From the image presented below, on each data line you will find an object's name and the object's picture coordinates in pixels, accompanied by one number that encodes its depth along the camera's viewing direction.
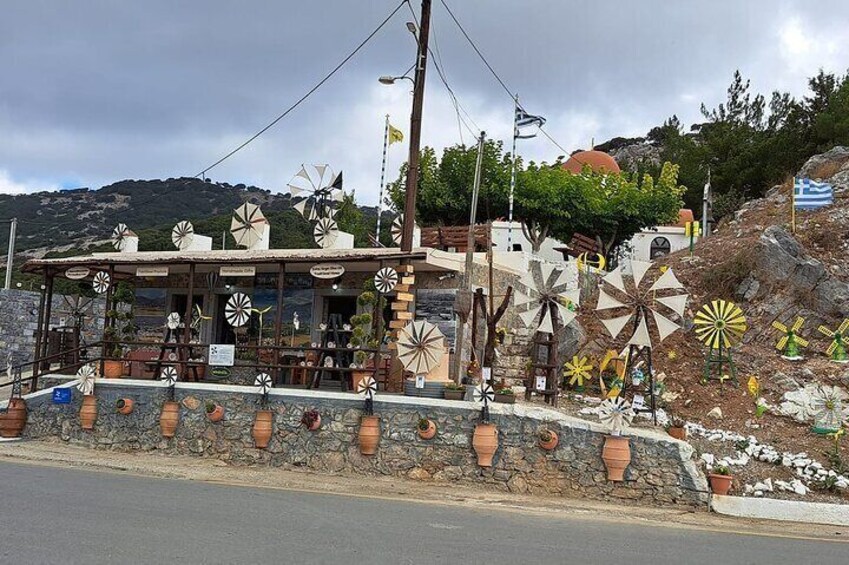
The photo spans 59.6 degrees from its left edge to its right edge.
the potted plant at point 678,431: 13.02
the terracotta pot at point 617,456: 11.98
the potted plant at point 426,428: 12.88
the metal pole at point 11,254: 26.55
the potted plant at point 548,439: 12.36
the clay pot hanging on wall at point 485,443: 12.53
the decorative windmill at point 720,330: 16.05
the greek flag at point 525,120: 20.38
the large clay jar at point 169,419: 14.65
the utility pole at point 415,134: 15.03
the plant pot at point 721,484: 11.62
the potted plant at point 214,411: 14.29
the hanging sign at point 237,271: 15.96
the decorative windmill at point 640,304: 14.20
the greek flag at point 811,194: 22.33
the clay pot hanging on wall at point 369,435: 13.16
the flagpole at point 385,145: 21.81
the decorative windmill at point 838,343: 16.45
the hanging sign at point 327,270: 14.95
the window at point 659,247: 36.62
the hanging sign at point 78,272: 17.62
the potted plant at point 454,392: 13.68
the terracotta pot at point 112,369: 16.58
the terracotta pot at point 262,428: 13.87
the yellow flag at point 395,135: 19.58
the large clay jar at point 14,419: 16.20
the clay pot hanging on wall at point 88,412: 15.50
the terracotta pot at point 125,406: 15.15
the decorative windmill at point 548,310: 14.59
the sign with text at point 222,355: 15.36
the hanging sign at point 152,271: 17.11
